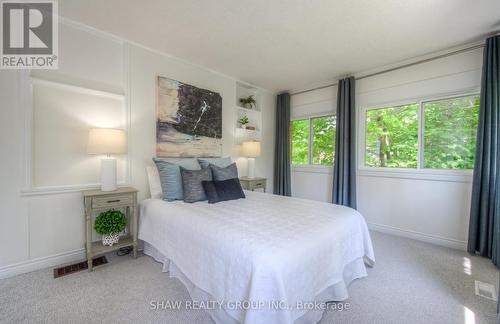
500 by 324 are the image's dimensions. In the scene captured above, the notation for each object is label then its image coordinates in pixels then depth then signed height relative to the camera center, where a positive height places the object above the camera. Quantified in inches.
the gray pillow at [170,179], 96.8 -10.0
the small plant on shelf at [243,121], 161.5 +28.6
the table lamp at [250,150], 151.1 +6.2
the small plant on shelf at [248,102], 164.4 +44.7
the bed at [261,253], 46.9 -26.2
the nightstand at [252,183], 148.1 -17.1
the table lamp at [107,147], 86.4 +4.3
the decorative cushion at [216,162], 116.7 -2.1
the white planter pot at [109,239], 89.9 -34.9
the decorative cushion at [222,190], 97.3 -15.2
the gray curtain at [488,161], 93.4 +0.5
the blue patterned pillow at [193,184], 95.4 -12.1
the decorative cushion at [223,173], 108.7 -7.5
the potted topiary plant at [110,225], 87.6 -28.7
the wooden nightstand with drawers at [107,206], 83.4 -20.2
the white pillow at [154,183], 102.8 -12.7
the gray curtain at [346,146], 140.4 +9.5
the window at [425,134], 108.8 +15.5
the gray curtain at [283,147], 179.5 +10.5
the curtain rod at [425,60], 104.4 +55.7
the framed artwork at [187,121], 116.3 +22.3
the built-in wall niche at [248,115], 160.1 +34.9
